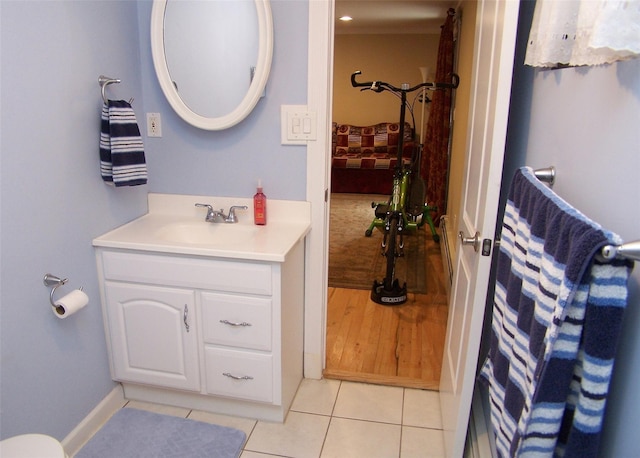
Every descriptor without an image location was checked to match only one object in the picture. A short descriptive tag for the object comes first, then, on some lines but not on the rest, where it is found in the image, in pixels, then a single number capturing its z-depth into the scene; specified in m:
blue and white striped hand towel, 1.83
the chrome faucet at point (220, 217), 2.15
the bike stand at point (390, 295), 3.15
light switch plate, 2.00
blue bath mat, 1.83
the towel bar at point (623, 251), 0.62
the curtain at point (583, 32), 0.67
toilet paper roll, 1.65
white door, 1.28
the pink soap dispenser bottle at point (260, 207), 2.09
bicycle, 3.13
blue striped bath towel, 0.69
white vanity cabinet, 1.83
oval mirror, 1.97
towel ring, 1.84
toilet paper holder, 1.65
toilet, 1.22
